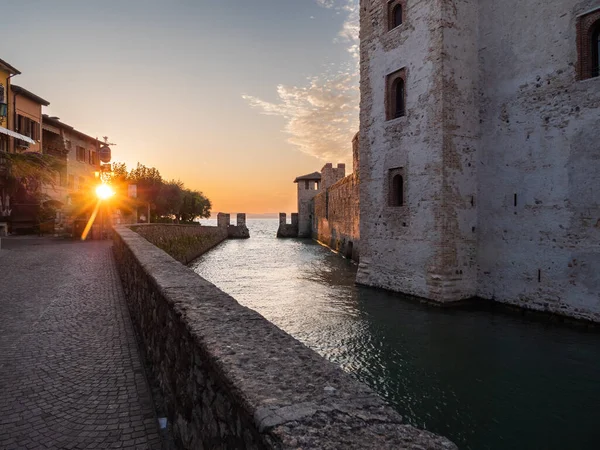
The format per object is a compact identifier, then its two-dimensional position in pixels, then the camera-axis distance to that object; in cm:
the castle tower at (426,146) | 1183
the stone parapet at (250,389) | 137
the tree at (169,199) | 4019
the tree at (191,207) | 4778
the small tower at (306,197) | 4781
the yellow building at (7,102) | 2136
